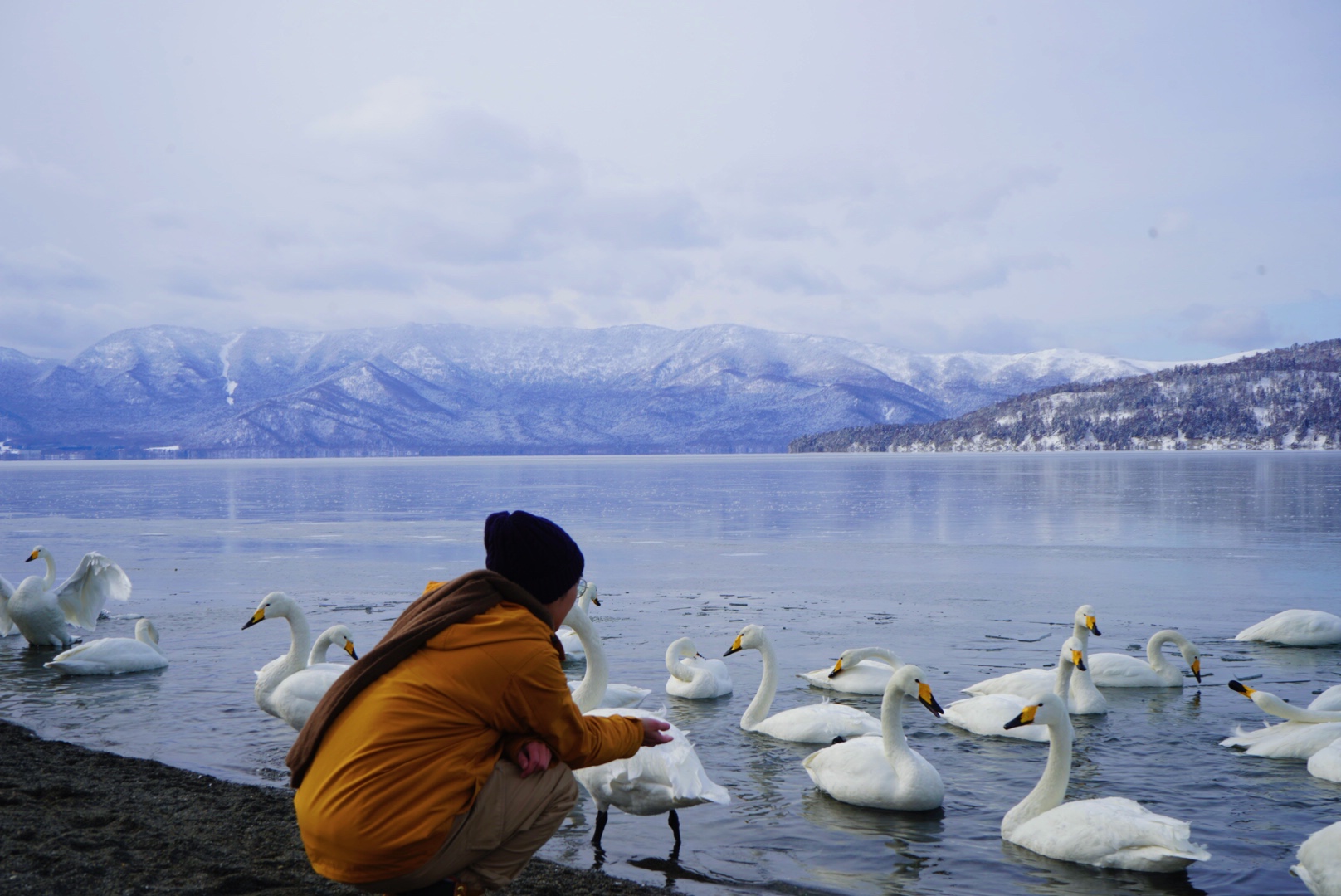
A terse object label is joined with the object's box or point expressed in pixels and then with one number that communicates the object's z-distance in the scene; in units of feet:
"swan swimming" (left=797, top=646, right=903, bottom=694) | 42.19
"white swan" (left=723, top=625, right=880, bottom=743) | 35.19
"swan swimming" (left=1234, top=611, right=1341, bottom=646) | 51.34
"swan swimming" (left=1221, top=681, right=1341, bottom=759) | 32.24
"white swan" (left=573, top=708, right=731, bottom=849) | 23.67
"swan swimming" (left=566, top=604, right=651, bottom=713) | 27.81
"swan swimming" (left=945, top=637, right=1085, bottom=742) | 35.47
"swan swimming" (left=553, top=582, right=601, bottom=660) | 50.11
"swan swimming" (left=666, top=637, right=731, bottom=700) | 41.45
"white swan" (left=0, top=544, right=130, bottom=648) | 51.80
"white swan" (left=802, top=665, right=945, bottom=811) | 28.50
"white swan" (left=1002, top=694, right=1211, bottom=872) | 24.06
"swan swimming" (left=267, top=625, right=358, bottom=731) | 33.30
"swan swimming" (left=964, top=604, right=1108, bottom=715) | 39.04
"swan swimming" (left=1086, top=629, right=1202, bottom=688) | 42.96
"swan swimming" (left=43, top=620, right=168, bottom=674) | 44.57
